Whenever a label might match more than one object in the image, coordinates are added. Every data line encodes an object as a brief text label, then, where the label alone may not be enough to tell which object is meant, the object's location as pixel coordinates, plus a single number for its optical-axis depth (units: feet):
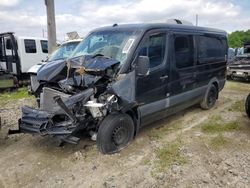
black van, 9.14
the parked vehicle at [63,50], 20.77
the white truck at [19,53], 25.72
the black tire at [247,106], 13.72
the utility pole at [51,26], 25.61
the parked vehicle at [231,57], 30.94
